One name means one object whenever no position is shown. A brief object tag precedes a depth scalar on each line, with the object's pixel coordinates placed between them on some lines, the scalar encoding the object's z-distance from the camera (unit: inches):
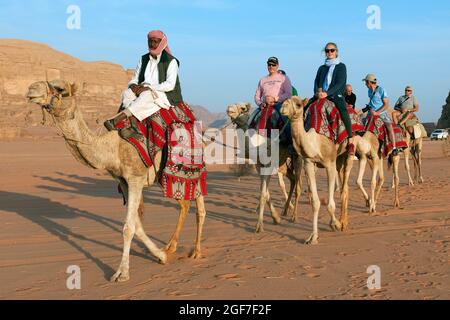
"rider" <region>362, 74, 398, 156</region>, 474.6
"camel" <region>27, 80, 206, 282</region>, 232.1
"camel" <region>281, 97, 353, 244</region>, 310.8
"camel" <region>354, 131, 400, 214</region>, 445.4
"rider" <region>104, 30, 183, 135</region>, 265.1
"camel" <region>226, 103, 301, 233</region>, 372.2
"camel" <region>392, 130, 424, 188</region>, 686.5
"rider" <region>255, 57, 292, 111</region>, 385.7
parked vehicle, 2375.9
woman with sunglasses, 358.6
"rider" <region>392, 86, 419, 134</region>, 639.8
